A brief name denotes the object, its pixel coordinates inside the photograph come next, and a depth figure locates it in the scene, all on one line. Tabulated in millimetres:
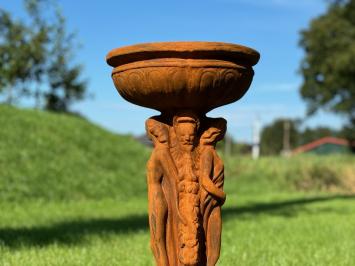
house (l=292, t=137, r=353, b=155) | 61300
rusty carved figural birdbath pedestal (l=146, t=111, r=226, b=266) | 3680
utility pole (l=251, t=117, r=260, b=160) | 42156
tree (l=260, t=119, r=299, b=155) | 73938
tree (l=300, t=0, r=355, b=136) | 26189
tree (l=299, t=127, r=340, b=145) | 84812
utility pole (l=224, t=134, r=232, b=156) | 51181
